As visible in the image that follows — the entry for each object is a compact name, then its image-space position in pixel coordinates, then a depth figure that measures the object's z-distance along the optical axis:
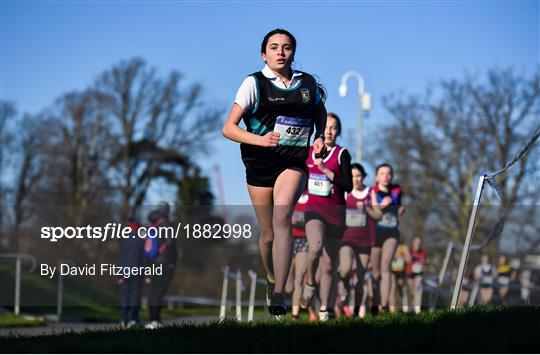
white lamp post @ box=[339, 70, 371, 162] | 38.47
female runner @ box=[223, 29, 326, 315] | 8.58
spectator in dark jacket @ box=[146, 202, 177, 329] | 12.12
